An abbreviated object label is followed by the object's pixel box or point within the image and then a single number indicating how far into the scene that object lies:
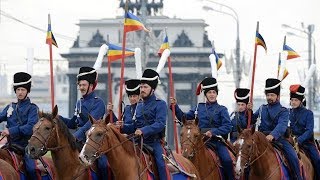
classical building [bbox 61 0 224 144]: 99.38
